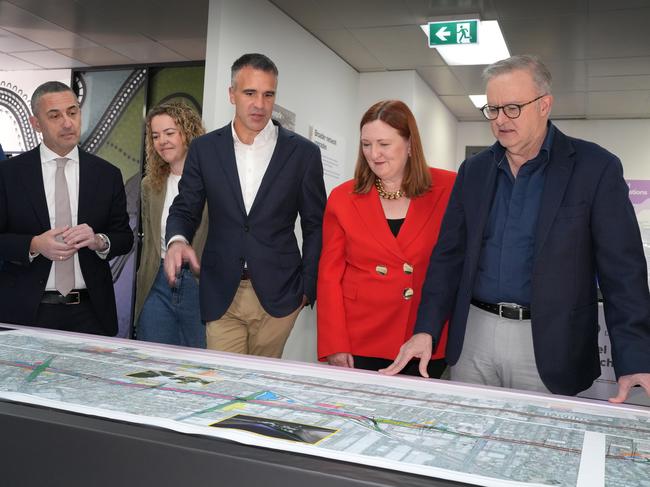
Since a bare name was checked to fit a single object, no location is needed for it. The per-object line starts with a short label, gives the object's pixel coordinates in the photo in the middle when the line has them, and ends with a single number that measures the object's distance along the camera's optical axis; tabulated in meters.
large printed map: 0.90
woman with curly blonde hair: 2.96
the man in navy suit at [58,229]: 2.50
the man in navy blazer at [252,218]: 2.53
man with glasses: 1.78
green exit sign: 5.30
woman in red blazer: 2.29
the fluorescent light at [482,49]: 5.68
